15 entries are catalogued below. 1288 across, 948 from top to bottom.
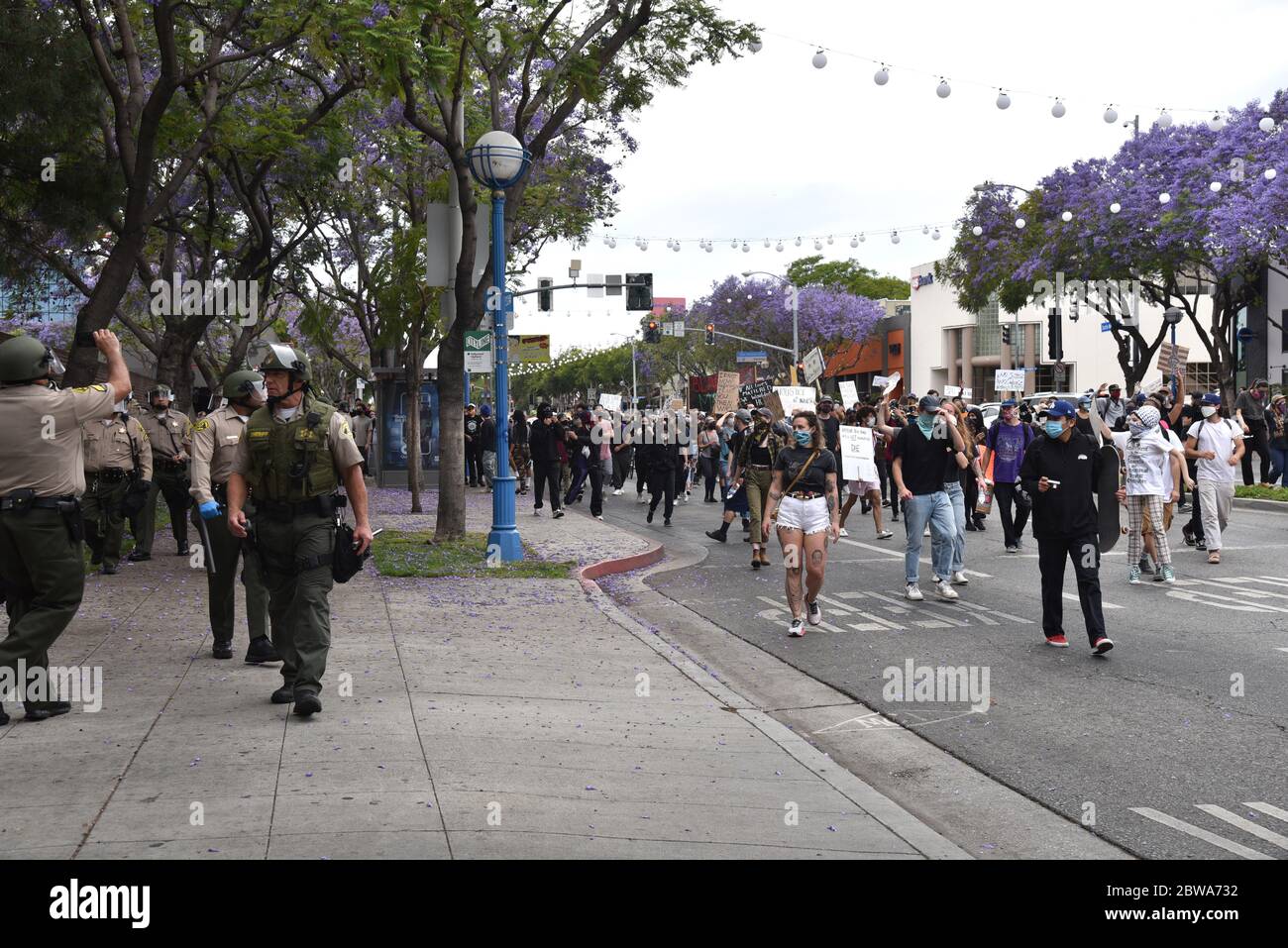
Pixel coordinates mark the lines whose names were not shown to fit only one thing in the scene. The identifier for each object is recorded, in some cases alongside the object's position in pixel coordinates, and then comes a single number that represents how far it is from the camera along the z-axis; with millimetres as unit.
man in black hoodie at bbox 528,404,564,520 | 20766
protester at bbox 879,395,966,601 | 11641
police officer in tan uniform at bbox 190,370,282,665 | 7957
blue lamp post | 13250
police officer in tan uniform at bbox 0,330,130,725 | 6270
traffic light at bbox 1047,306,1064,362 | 30422
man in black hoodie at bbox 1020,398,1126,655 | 9242
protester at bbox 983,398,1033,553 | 16031
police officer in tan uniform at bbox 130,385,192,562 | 14008
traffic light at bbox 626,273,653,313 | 26312
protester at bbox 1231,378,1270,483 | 23906
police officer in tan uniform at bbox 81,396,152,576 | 12633
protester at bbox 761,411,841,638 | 10062
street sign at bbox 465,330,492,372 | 14273
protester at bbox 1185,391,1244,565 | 13867
